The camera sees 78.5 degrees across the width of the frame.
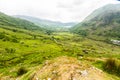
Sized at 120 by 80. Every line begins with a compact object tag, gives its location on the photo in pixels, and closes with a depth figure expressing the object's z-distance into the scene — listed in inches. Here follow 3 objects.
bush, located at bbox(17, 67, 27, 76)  437.3
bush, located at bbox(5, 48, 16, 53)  1857.8
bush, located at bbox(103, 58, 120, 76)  339.0
